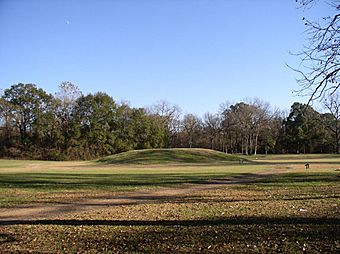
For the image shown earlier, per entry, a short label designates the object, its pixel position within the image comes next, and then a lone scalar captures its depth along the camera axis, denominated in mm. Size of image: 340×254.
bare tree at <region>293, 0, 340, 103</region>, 10117
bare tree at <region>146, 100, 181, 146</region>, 102125
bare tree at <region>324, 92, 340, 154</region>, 76456
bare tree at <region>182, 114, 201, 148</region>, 102381
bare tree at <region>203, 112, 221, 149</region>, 99750
